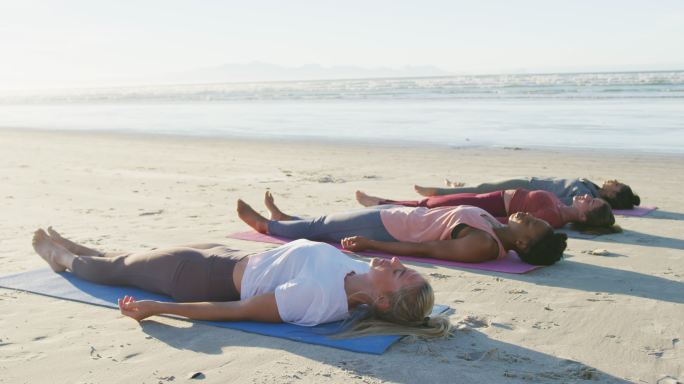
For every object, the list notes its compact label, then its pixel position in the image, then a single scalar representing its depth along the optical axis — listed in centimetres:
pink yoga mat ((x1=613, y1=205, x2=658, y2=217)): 750
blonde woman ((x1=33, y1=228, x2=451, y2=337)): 377
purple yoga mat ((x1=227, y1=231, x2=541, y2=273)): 527
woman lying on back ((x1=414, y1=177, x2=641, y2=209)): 710
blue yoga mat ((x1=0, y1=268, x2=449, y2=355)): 369
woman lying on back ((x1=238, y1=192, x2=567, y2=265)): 531
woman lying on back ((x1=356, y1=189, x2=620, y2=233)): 651
